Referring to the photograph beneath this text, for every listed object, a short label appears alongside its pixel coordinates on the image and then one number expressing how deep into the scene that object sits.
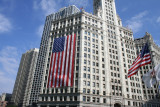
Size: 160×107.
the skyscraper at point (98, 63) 64.38
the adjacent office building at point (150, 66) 85.54
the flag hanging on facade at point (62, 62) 67.06
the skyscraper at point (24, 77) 156.82
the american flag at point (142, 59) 30.90
